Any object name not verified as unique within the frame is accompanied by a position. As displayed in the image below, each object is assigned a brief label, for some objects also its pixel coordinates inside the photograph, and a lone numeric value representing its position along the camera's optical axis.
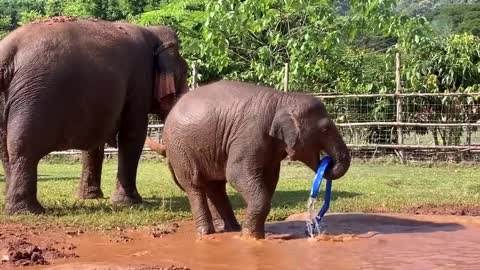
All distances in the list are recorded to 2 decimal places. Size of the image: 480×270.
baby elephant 6.93
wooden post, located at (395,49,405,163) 16.51
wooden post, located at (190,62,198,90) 17.37
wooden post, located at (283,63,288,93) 16.78
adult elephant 8.45
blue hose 6.97
